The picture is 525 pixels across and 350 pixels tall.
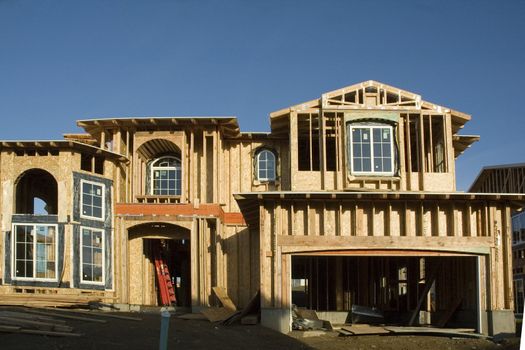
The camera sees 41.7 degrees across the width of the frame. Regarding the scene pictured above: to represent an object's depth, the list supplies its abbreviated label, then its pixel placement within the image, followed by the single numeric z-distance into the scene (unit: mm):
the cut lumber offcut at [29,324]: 17656
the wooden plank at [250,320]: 23547
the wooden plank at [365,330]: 22875
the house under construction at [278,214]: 23719
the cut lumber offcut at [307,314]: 25416
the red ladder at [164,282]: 31078
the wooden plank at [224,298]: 27891
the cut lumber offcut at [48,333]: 17266
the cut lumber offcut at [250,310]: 24125
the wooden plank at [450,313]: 25809
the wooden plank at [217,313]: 25266
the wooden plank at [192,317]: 25981
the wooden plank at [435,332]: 23075
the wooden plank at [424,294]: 26906
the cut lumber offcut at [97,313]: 22391
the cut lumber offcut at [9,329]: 17234
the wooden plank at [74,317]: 20650
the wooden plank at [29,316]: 18809
